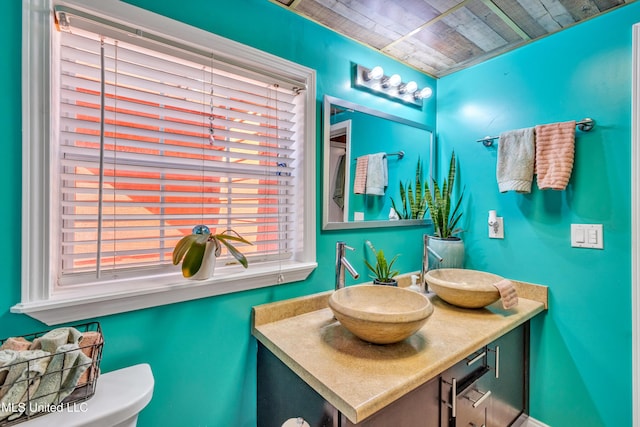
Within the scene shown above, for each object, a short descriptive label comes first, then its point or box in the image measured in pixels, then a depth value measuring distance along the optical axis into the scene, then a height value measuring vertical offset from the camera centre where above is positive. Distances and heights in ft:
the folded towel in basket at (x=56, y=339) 2.28 -1.09
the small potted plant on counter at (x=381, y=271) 4.66 -1.01
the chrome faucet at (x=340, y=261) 4.18 -0.73
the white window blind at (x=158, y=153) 2.90 +0.66
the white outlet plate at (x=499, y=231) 5.25 -0.32
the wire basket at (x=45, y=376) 2.04 -1.29
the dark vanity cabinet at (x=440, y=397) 2.74 -2.06
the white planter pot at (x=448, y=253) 5.30 -0.74
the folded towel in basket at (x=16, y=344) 2.28 -1.12
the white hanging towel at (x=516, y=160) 4.68 +0.91
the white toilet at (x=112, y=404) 2.15 -1.62
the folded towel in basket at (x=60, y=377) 2.14 -1.32
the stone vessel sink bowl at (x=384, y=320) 2.88 -1.14
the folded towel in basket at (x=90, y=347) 2.40 -1.22
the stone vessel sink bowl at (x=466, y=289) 4.14 -1.16
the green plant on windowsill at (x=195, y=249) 3.11 -0.45
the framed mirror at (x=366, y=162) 4.53 +0.91
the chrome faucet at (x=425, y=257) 5.10 -0.80
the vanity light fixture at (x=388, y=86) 4.81 +2.31
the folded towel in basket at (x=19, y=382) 2.01 -1.28
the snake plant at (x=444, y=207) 5.59 +0.12
